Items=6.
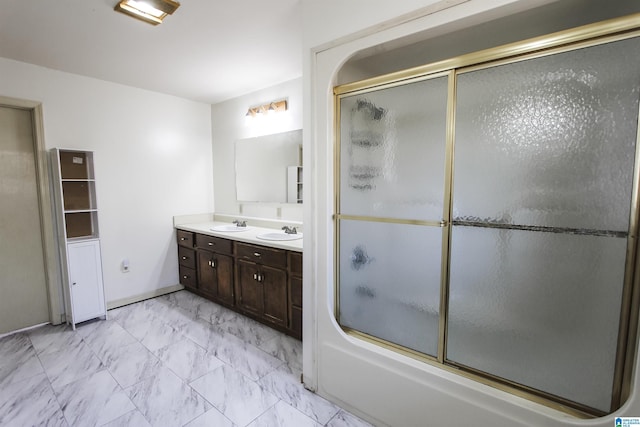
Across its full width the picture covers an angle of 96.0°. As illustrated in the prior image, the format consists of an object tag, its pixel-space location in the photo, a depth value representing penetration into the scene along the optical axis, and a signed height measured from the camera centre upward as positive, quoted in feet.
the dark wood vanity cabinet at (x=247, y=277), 8.41 -3.01
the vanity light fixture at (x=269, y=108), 10.57 +3.05
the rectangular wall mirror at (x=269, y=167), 10.46 +0.84
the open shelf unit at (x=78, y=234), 9.22 -1.56
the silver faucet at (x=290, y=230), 10.23 -1.49
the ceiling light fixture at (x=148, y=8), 5.86 +3.78
